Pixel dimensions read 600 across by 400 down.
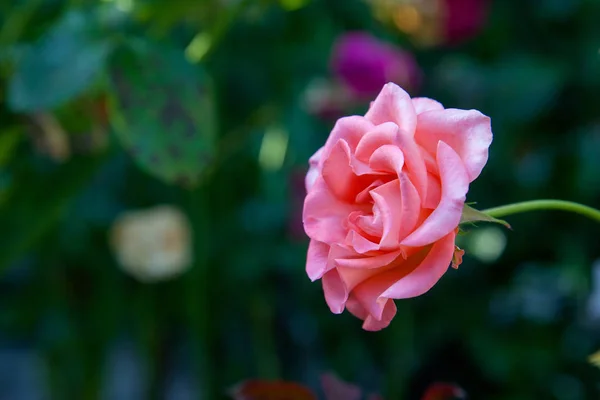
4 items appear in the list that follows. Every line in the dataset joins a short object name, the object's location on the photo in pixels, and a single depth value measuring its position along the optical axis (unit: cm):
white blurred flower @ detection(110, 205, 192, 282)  145
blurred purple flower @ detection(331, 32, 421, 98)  139
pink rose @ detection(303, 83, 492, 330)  59
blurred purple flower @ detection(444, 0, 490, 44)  155
